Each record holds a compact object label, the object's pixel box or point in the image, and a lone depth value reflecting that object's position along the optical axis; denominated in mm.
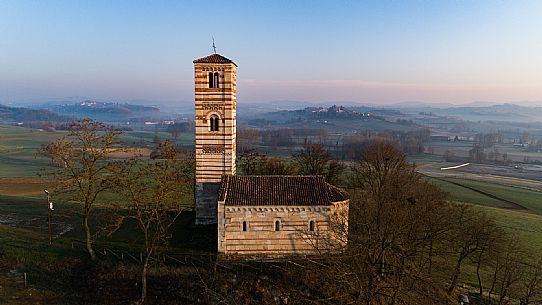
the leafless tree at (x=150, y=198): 23795
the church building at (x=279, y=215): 26828
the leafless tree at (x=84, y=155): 26938
